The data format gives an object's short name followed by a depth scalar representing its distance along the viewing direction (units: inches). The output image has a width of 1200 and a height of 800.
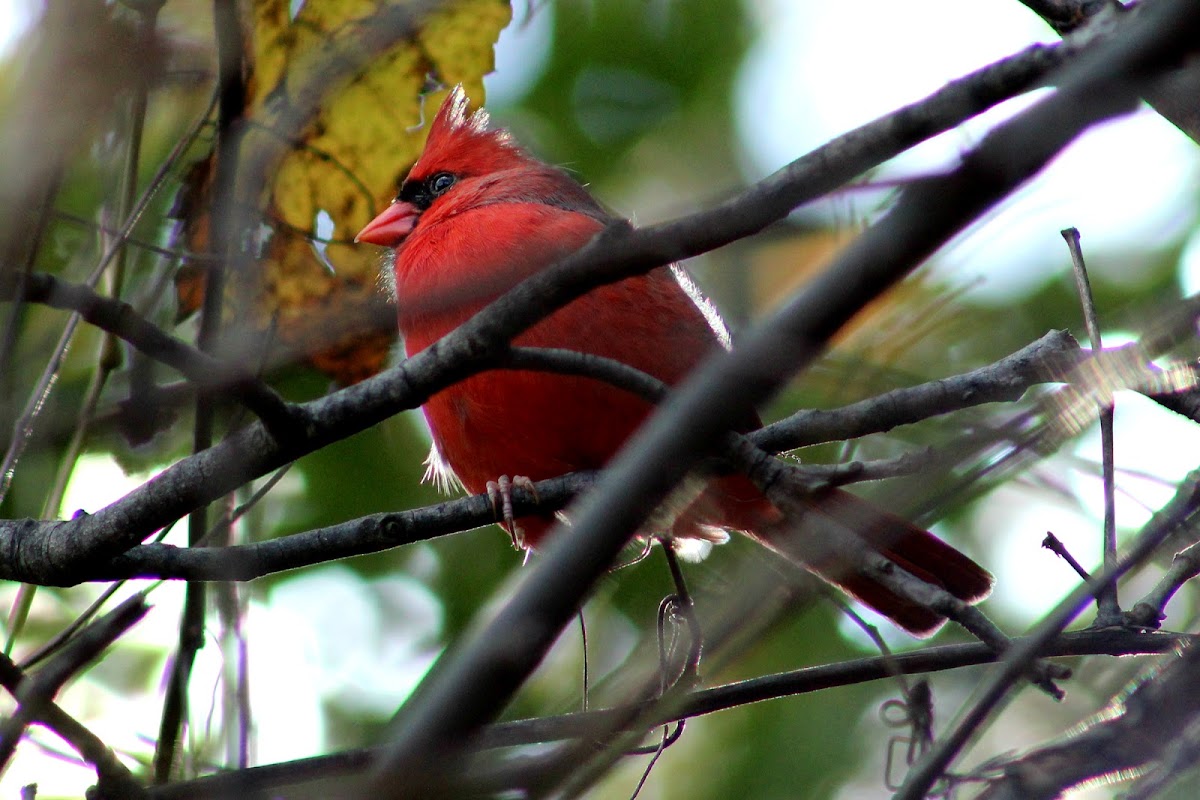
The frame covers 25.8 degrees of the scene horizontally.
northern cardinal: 263.9
